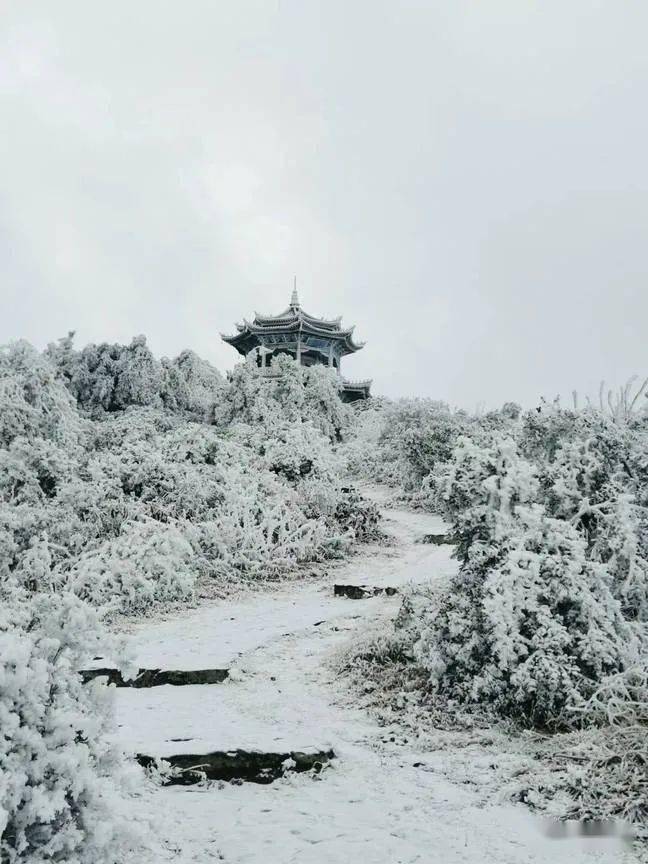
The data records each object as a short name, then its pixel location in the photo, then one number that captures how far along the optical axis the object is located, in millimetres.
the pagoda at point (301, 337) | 44406
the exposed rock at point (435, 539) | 14805
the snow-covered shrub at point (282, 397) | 26344
